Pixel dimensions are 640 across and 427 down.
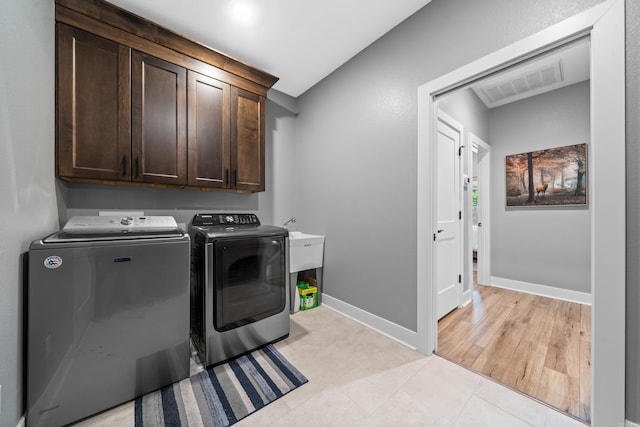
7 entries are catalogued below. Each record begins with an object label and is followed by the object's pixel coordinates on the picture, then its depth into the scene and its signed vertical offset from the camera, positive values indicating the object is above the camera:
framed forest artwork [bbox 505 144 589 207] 2.89 +0.48
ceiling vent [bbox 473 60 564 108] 2.63 +1.60
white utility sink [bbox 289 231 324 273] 2.48 -0.42
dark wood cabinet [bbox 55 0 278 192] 1.56 +0.84
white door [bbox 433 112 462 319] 2.36 -0.03
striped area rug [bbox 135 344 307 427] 1.24 -1.07
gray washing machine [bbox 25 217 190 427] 1.13 -0.56
